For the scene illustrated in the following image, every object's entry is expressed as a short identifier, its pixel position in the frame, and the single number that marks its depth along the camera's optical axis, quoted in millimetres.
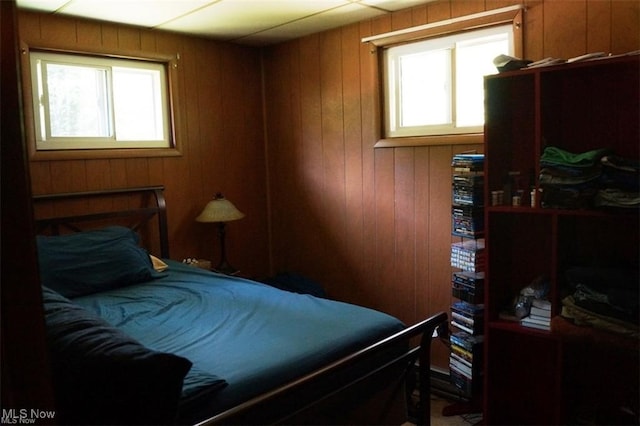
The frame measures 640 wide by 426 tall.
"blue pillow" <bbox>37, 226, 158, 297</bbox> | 2654
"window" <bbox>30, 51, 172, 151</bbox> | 3084
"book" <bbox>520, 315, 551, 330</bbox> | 2311
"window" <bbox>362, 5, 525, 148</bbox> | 2836
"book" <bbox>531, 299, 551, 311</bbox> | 2332
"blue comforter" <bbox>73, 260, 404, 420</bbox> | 1787
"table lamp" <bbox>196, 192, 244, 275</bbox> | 3559
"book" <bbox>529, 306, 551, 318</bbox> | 2318
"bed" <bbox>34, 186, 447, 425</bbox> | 1228
